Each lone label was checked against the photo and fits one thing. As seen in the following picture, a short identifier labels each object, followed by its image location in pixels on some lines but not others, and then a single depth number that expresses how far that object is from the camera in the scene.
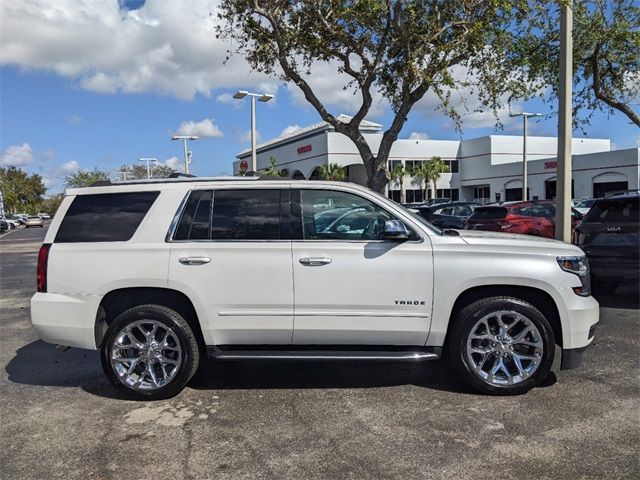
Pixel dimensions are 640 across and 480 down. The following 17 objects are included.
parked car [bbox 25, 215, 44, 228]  60.91
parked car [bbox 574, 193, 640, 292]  7.19
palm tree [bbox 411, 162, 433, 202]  56.97
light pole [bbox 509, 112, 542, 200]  34.46
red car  13.55
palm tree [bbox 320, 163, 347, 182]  49.04
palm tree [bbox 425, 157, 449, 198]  56.91
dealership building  44.97
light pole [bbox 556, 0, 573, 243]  8.52
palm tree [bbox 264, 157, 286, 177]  57.72
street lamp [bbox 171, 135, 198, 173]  33.66
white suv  4.38
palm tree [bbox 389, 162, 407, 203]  55.59
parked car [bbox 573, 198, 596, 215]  22.75
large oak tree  11.23
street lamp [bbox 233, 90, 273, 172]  21.62
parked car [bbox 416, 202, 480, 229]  19.72
